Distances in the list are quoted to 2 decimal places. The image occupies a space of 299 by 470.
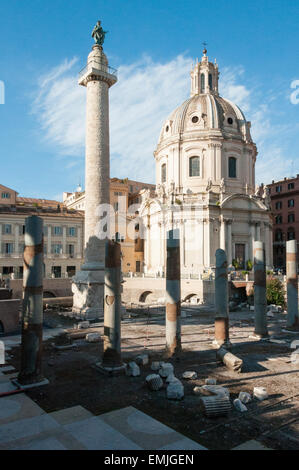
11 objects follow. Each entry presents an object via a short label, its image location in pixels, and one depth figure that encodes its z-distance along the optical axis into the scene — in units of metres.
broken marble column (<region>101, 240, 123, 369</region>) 13.70
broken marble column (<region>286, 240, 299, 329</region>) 22.62
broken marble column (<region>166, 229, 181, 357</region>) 16.20
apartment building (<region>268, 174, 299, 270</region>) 68.69
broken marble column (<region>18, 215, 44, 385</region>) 12.23
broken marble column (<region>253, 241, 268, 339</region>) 20.62
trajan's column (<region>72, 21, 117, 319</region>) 27.03
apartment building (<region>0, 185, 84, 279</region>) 49.94
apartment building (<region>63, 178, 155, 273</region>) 56.19
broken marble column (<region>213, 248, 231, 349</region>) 18.03
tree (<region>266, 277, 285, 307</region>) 34.66
